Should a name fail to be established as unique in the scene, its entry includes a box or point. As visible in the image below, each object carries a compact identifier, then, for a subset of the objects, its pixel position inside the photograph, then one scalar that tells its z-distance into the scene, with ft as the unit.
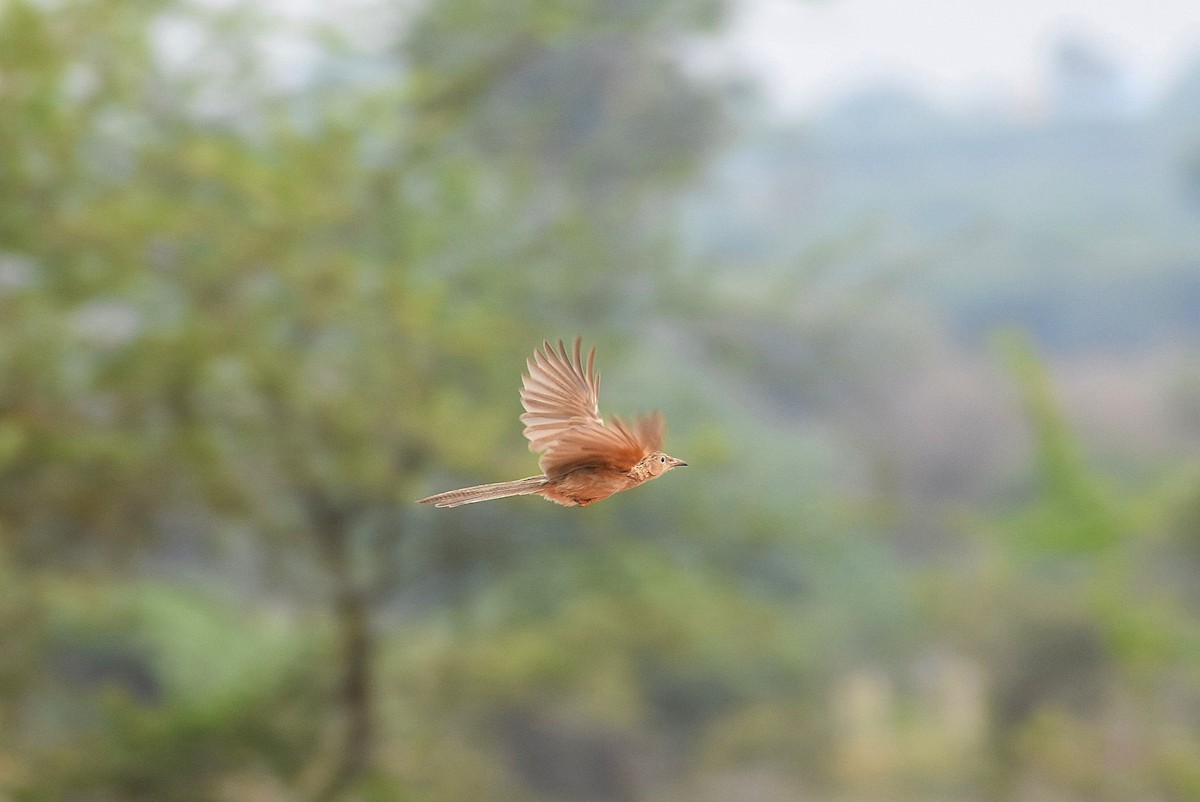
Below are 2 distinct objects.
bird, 44.82
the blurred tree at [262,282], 82.54
